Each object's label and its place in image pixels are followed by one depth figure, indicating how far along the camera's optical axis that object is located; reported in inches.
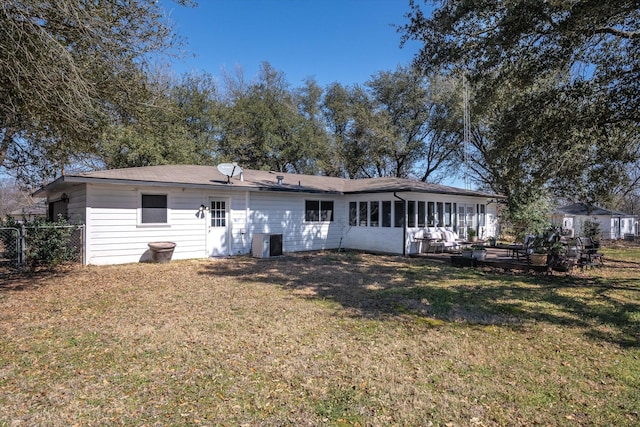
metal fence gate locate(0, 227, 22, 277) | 357.1
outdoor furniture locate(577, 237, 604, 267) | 398.3
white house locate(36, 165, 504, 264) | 418.0
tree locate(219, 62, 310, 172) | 978.1
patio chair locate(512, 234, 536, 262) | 409.2
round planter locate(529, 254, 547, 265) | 390.0
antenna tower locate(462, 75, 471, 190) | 779.8
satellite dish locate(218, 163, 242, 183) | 505.7
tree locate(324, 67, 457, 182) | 1006.4
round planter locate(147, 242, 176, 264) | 427.0
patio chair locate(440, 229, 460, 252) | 567.8
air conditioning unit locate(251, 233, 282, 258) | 501.4
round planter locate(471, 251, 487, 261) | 432.3
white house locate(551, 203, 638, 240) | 1181.7
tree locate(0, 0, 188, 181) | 193.5
